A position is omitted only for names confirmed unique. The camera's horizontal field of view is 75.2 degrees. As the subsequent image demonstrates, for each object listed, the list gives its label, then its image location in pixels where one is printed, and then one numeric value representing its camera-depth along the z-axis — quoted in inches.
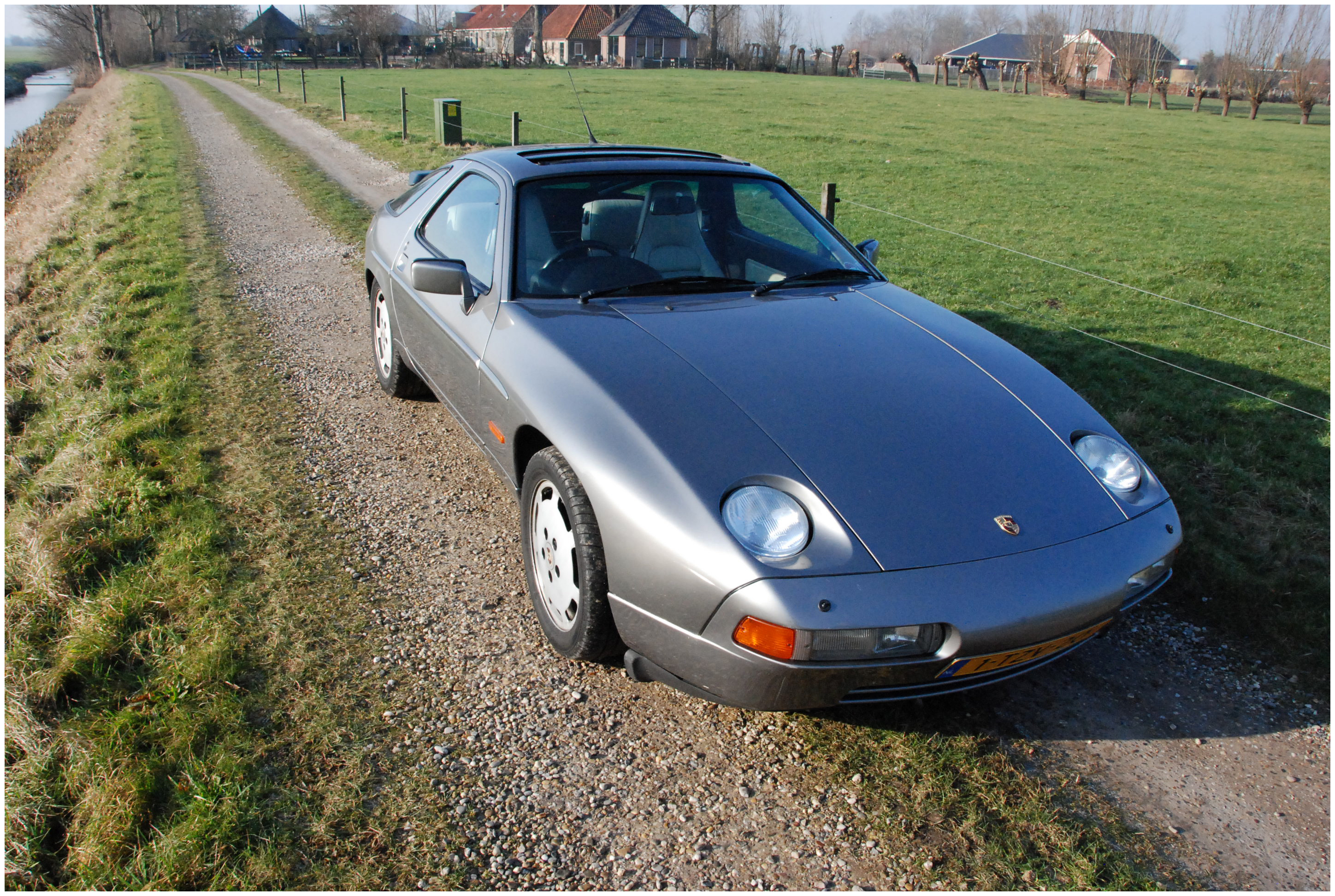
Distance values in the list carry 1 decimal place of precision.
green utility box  594.2
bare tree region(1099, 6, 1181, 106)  1689.2
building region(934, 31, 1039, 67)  3036.4
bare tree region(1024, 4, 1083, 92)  1804.9
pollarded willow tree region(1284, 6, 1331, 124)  1470.2
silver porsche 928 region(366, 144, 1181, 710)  85.4
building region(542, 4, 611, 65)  2878.9
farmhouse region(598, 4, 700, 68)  2802.7
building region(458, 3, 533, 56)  2728.8
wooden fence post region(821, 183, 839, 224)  276.2
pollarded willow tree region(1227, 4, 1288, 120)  1545.3
